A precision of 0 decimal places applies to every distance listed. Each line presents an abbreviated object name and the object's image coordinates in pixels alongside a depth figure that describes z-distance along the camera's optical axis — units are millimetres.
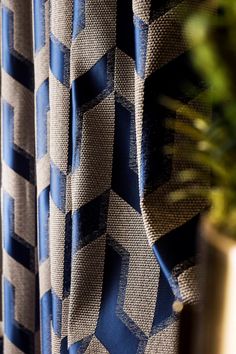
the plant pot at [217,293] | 663
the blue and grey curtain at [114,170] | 881
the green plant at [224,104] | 633
